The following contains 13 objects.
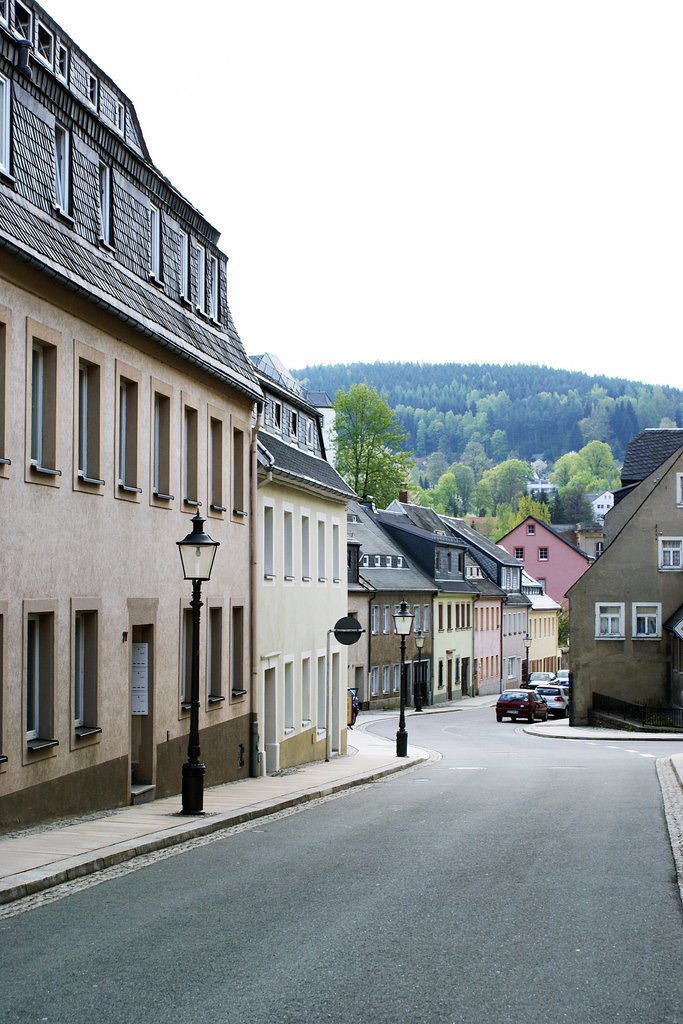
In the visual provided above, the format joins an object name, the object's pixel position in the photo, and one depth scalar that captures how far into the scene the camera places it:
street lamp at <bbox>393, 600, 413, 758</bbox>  33.56
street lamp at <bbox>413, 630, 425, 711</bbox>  71.65
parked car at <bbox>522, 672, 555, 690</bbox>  81.59
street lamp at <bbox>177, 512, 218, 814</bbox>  17.03
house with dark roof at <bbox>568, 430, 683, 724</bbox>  56.47
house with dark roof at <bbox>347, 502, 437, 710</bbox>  65.94
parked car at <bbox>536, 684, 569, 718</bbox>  67.44
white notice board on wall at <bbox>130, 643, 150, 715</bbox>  19.88
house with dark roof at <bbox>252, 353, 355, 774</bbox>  28.12
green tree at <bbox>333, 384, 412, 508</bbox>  86.06
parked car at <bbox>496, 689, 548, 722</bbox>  61.53
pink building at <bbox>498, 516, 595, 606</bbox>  116.31
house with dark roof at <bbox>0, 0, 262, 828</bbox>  15.29
